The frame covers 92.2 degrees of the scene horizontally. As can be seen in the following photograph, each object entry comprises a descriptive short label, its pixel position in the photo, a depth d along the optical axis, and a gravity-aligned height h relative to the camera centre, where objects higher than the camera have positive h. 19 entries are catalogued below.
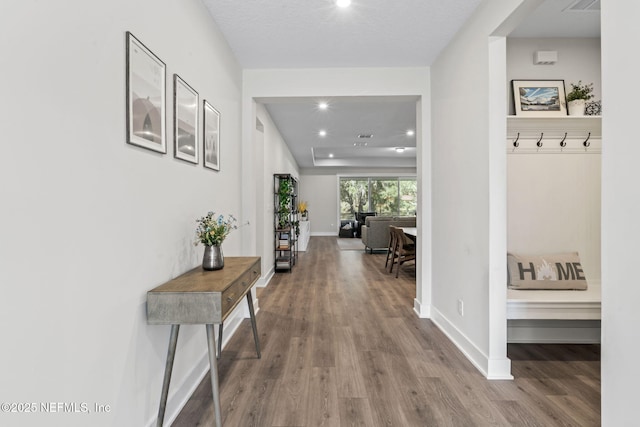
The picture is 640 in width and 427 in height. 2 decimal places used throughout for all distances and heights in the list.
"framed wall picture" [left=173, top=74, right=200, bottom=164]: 1.76 +0.57
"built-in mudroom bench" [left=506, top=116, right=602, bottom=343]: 2.65 +0.18
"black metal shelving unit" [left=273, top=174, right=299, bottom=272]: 5.46 -0.13
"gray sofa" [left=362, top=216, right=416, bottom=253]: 7.15 -0.42
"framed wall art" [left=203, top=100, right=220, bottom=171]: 2.23 +0.59
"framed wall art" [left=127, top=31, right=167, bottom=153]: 1.32 +0.55
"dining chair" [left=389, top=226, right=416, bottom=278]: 5.03 -0.57
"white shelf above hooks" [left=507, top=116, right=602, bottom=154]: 2.59 +0.65
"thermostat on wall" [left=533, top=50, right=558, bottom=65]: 2.54 +1.30
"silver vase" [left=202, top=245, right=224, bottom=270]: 1.86 -0.27
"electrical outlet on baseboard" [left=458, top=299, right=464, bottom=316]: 2.52 -0.77
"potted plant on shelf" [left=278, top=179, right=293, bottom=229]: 5.70 +0.19
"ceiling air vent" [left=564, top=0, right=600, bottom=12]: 2.16 +1.49
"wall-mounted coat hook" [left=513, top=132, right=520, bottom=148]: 2.63 +0.61
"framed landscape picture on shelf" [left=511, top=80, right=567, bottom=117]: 2.49 +0.94
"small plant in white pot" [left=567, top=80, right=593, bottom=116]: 2.44 +0.91
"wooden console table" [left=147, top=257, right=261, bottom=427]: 1.40 -0.43
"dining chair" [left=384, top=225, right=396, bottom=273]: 5.45 -0.56
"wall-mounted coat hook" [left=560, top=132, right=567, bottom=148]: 2.64 +0.62
